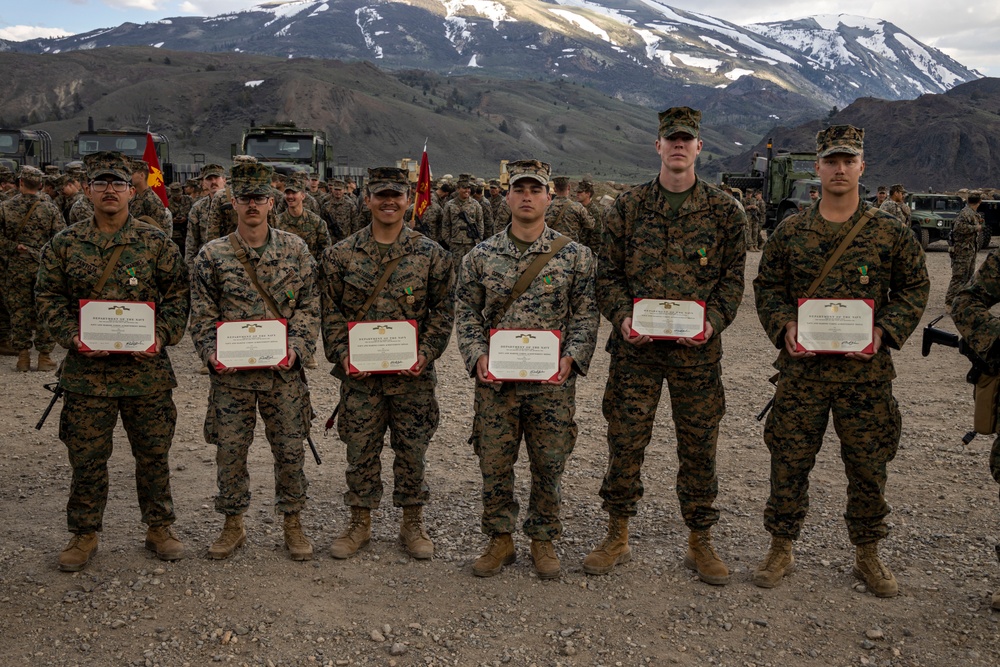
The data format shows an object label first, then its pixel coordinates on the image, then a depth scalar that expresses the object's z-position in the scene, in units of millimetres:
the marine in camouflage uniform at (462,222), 13344
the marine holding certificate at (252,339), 4309
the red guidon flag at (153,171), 8117
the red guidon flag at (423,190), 9538
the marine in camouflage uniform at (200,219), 8172
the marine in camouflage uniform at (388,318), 4453
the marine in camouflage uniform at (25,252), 8727
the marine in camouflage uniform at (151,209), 8227
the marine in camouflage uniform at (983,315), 3912
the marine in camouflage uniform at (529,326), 4207
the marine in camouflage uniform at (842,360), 4074
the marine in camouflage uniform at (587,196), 11234
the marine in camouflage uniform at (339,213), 12859
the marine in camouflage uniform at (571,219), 10281
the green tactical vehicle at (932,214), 24062
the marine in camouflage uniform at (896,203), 14273
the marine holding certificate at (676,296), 4195
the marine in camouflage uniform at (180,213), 12333
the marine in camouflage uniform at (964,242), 12766
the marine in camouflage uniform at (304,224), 8883
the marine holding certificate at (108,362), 4234
